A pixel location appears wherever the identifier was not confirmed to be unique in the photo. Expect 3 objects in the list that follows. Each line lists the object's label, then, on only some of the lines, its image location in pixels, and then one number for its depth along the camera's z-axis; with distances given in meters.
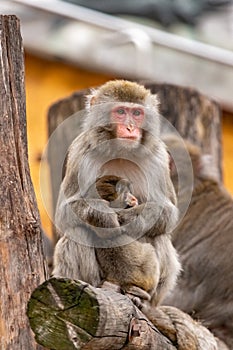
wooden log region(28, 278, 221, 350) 10.70
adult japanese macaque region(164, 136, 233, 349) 18.80
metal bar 26.35
